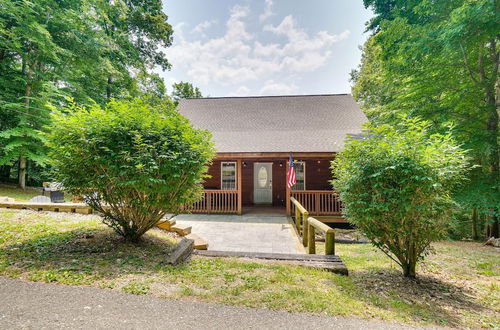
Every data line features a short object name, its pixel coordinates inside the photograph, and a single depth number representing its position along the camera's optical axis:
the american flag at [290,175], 7.80
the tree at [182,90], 29.06
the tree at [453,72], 6.19
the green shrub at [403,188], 3.14
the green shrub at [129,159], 3.37
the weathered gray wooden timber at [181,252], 3.35
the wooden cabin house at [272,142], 8.77
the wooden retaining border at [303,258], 3.61
